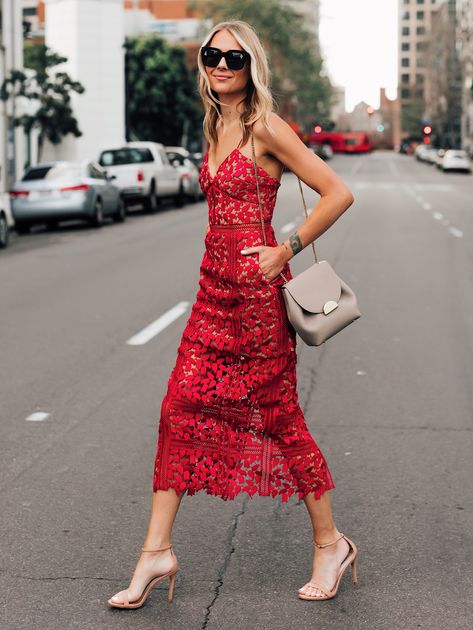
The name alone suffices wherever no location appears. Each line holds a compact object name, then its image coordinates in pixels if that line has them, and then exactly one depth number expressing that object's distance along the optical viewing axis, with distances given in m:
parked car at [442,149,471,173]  70.00
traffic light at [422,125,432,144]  68.71
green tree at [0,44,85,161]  33.66
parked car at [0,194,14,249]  19.03
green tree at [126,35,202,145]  62.41
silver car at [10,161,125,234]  22.64
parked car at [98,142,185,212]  27.61
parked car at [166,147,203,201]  31.45
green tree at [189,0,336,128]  88.44
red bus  144.25
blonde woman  3.80
